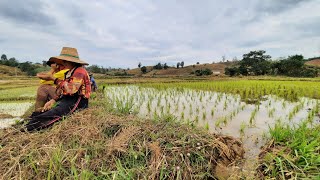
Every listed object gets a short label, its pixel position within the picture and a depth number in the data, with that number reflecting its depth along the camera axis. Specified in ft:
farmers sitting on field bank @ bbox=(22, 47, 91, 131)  6.51
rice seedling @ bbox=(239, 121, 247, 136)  8.78
